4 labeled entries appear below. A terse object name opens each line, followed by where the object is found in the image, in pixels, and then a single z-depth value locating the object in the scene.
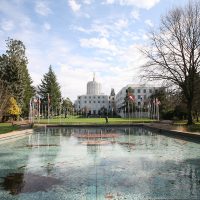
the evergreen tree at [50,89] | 61.36
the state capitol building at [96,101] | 117.52
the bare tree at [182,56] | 22.75
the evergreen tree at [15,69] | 39.00
